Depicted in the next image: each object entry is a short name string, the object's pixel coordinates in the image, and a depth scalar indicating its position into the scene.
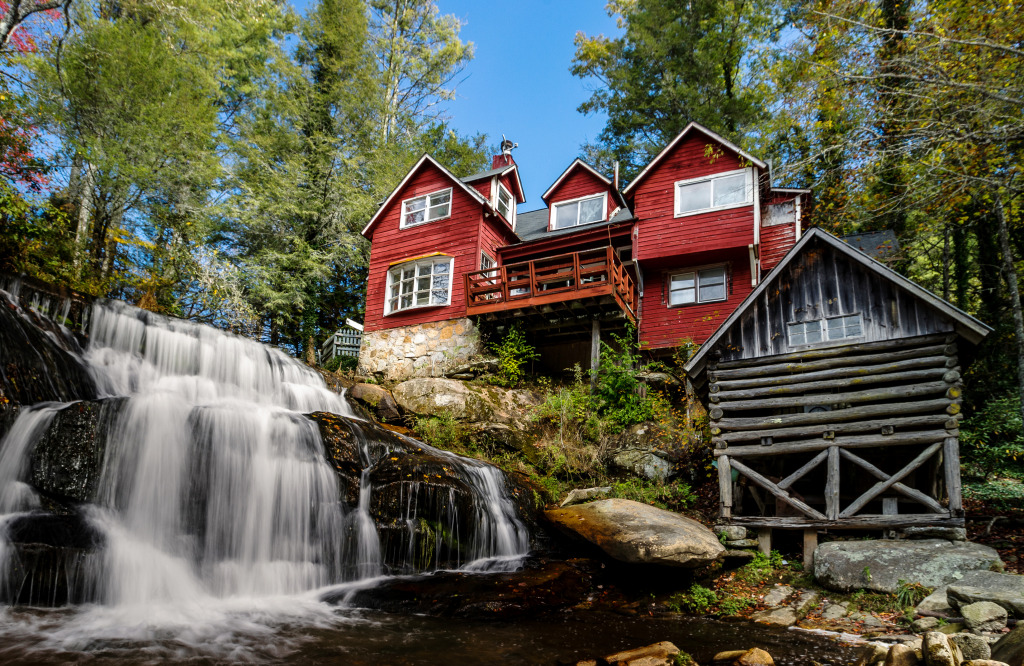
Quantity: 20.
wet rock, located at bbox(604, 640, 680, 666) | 5.93
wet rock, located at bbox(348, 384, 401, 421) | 16.89
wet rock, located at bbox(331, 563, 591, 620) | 8.06
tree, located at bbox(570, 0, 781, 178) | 26.31
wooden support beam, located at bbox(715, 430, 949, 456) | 10.09
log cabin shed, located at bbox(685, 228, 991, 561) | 10.16
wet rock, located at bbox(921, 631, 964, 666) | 5.10
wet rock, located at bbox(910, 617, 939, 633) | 7.09
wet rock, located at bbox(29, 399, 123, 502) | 8.03
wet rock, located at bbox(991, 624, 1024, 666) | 5.27
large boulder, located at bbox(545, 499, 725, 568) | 9.16
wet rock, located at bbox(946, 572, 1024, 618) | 6.84
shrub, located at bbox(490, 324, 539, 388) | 18.36
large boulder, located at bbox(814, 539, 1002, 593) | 8.34
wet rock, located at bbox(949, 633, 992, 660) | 5.52
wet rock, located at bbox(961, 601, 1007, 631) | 6.60
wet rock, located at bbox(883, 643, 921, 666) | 5.35
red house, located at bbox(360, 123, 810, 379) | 18.23
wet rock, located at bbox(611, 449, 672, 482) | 13.77
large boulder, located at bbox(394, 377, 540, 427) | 16.72
